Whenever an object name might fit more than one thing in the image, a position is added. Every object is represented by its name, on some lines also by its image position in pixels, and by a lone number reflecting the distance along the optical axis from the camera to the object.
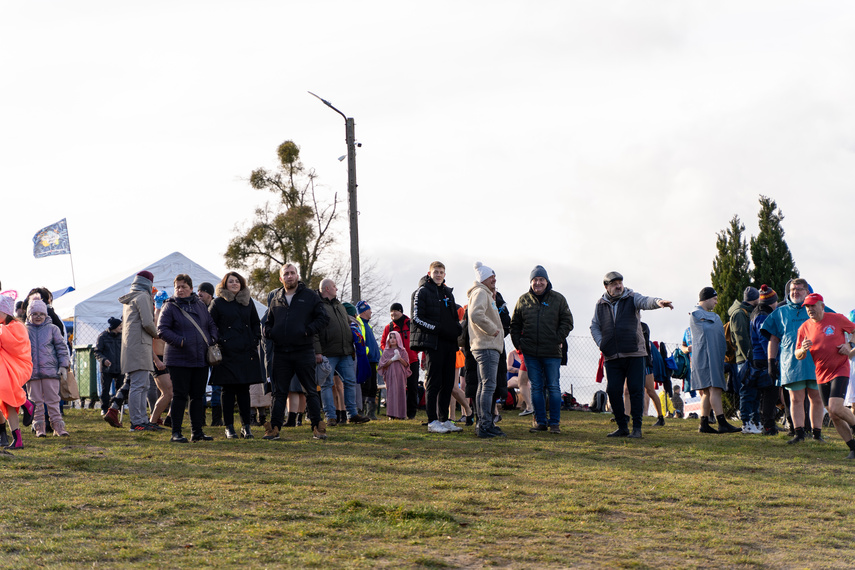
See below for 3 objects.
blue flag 29.98
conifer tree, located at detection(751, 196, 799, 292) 37.59
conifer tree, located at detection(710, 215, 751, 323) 37.62
